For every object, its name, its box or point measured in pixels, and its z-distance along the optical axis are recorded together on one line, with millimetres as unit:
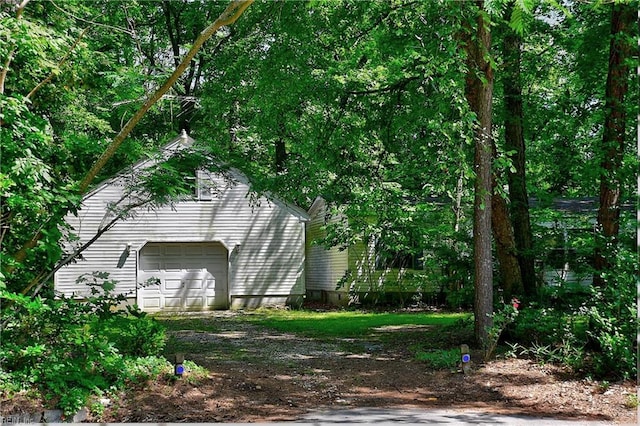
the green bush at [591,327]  8070
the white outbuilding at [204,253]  19859
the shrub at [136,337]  8305
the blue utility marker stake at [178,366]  8078
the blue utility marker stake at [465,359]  8891
